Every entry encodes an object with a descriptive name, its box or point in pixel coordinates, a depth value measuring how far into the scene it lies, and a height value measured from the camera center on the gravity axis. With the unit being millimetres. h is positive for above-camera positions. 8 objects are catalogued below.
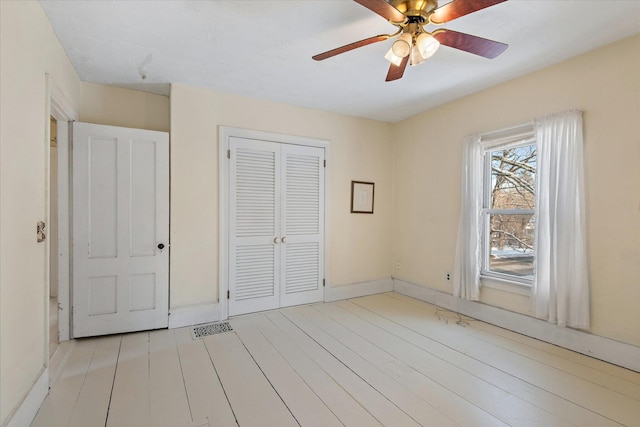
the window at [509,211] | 3082 +14
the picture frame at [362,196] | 4330 +212
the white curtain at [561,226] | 2561 -114
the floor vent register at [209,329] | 2994 -1254
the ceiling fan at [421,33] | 1649 +1107
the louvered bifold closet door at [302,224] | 3811 -187
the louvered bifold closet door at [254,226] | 3494 -197
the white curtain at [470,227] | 3387 -174
